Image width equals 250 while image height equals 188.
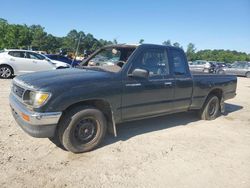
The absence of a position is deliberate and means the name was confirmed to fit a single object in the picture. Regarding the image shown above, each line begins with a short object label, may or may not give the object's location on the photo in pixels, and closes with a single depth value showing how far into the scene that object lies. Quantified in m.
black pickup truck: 2.96
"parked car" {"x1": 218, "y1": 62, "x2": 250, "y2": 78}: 20.82
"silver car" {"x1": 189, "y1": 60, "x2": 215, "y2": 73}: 21.39
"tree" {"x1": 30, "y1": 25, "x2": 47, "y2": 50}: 63.03
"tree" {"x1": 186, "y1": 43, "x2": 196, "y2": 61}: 79.66
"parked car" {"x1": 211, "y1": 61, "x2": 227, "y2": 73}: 21.56
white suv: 9.89
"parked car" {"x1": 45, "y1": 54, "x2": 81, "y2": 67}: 13.85
